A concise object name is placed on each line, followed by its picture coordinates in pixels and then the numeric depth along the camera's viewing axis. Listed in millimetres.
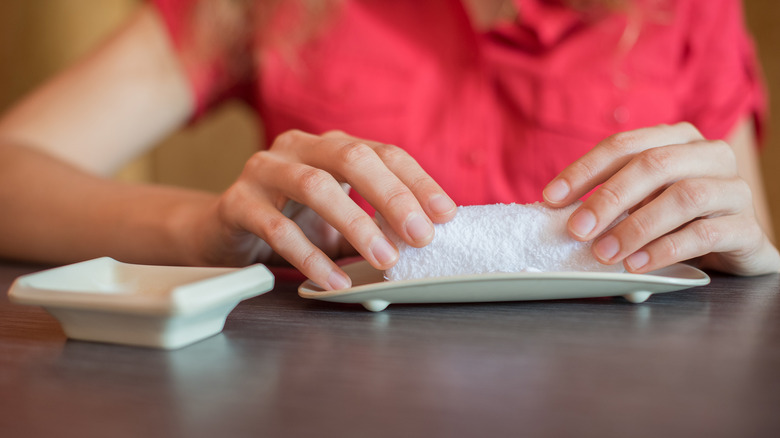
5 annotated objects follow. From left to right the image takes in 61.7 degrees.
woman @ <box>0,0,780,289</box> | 868
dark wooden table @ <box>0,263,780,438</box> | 297
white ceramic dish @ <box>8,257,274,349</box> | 389
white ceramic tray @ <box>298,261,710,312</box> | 450
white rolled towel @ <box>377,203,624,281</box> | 492
